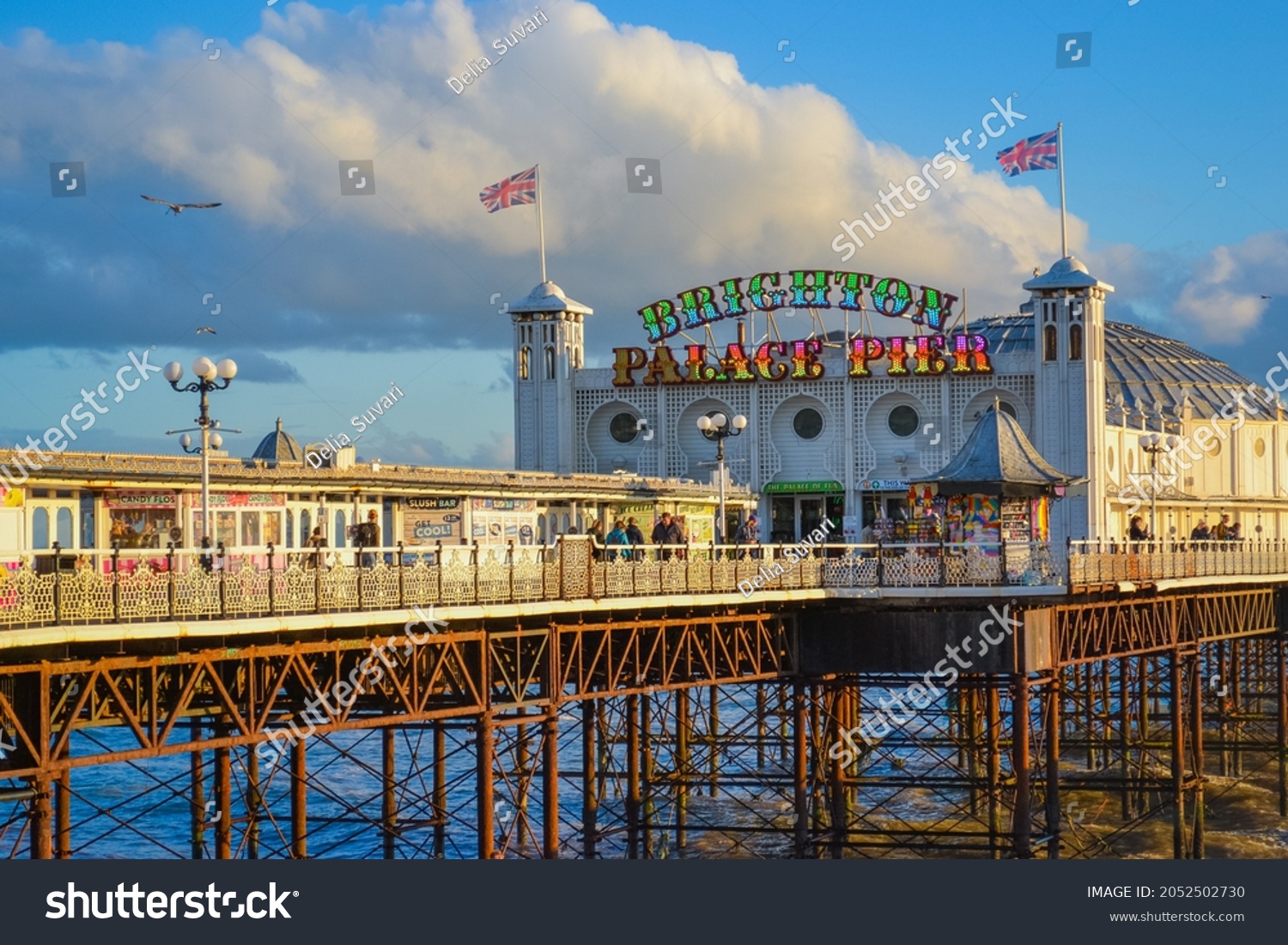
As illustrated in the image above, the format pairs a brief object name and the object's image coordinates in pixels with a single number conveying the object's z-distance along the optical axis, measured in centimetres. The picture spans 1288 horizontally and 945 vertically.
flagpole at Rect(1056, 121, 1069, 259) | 7231
